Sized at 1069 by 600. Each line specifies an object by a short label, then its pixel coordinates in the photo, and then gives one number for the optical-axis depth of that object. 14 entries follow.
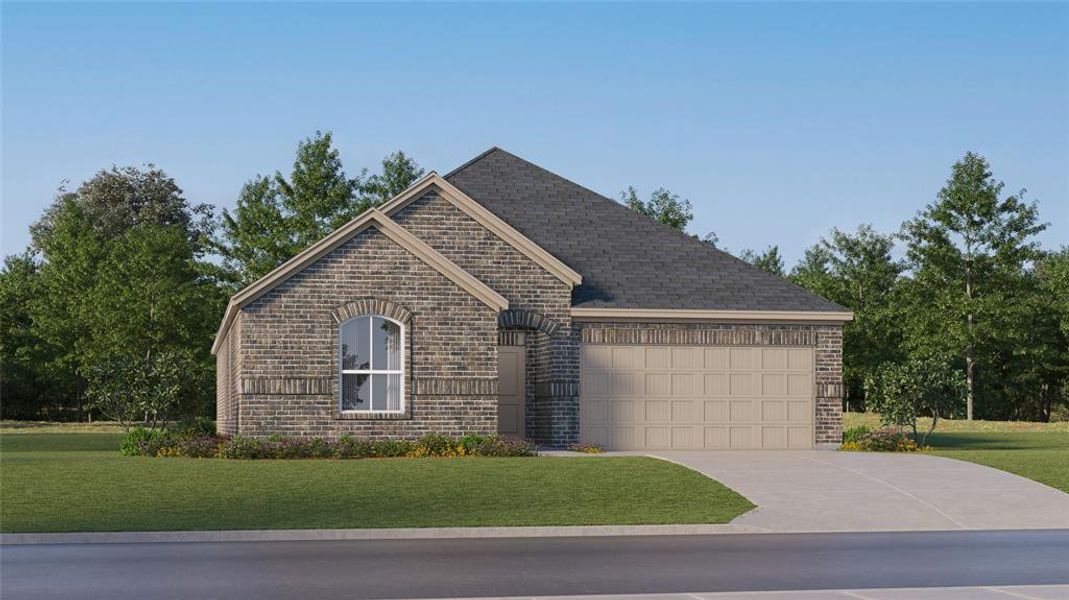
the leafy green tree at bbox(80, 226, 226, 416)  55.00
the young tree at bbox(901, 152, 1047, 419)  54.25
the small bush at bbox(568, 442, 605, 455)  30.16
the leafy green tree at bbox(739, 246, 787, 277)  87.61
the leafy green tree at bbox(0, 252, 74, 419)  63.16
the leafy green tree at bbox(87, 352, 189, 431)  35.00
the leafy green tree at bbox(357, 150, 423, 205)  53.51
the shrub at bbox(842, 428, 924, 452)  30.59
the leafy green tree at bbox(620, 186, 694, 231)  56.47
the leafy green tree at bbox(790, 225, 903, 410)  63.50
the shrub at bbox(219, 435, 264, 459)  26.97
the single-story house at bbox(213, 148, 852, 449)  28.89
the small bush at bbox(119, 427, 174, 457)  29.12
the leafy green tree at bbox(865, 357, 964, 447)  32.09
